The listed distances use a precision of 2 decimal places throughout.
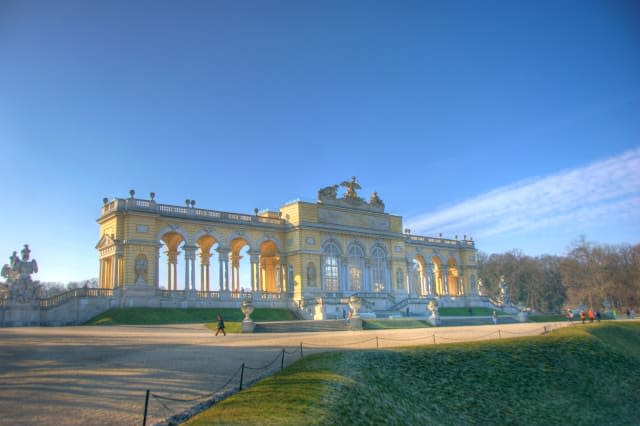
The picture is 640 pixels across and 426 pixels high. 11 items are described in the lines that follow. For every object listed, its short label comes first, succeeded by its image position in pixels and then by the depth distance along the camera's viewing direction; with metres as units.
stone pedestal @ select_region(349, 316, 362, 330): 37.25
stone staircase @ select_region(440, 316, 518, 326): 44.09
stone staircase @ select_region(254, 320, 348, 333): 33.06
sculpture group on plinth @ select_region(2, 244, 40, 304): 35.91
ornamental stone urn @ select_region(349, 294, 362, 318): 37.72
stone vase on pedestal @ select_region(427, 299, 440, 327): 41.78
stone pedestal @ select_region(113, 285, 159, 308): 42.28
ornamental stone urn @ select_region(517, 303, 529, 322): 51.97
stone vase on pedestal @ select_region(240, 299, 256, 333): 31.80
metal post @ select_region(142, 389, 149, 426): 9.68
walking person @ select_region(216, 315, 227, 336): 28.17
